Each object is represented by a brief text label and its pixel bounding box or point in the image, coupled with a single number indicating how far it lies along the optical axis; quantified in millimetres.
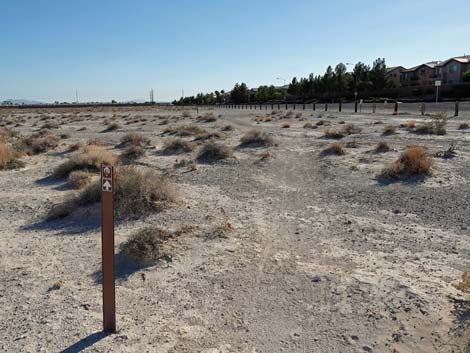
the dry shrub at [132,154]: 16406
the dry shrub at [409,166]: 11070
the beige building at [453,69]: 98219
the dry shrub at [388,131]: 21984
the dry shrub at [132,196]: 8445
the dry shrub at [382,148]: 15406
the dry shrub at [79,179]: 11445
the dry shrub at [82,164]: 12838
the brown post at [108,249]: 3639
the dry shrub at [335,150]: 15375
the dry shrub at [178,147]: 17791
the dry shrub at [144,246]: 5957
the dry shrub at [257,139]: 18531
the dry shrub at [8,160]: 14766
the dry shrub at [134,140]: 20244
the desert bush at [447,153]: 13523
